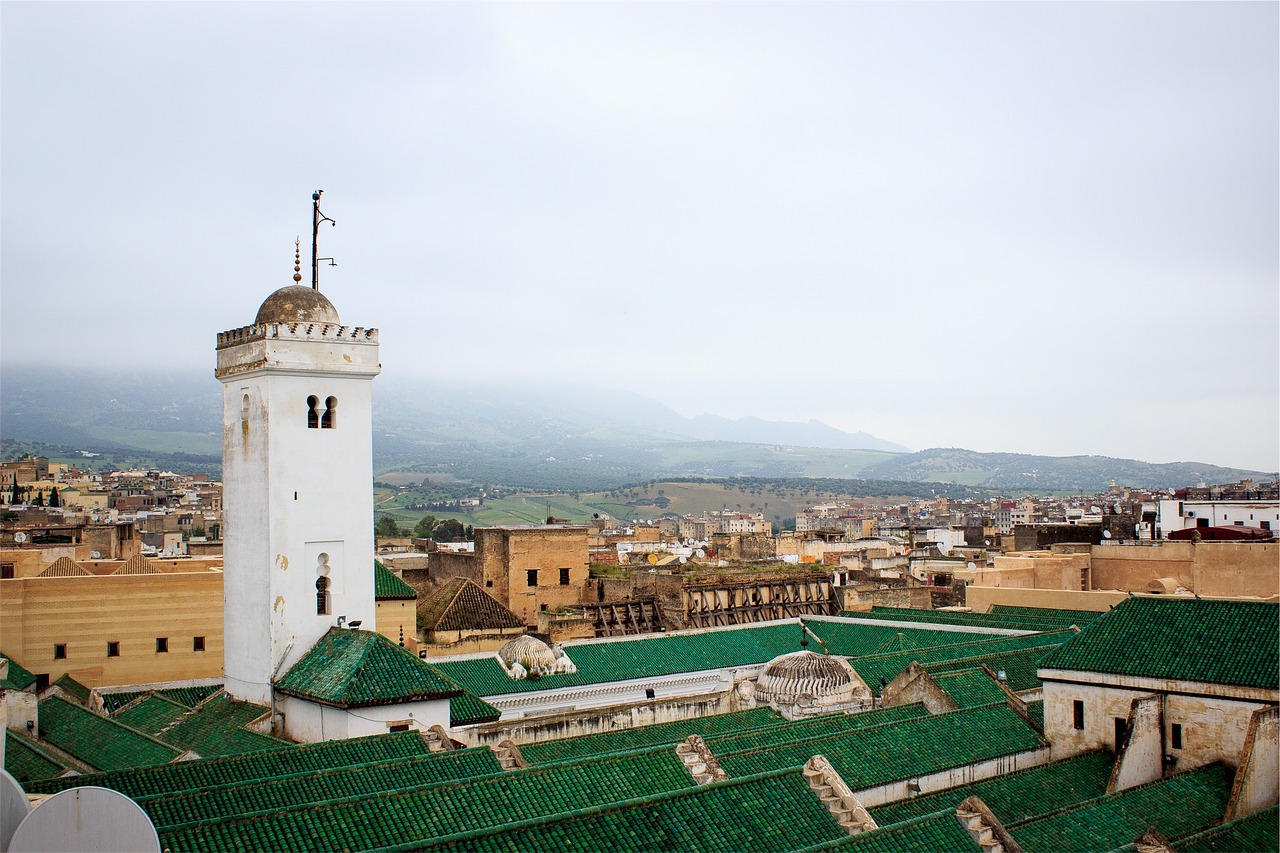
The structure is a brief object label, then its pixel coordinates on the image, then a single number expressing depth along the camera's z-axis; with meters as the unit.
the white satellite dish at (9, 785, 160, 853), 7.45
